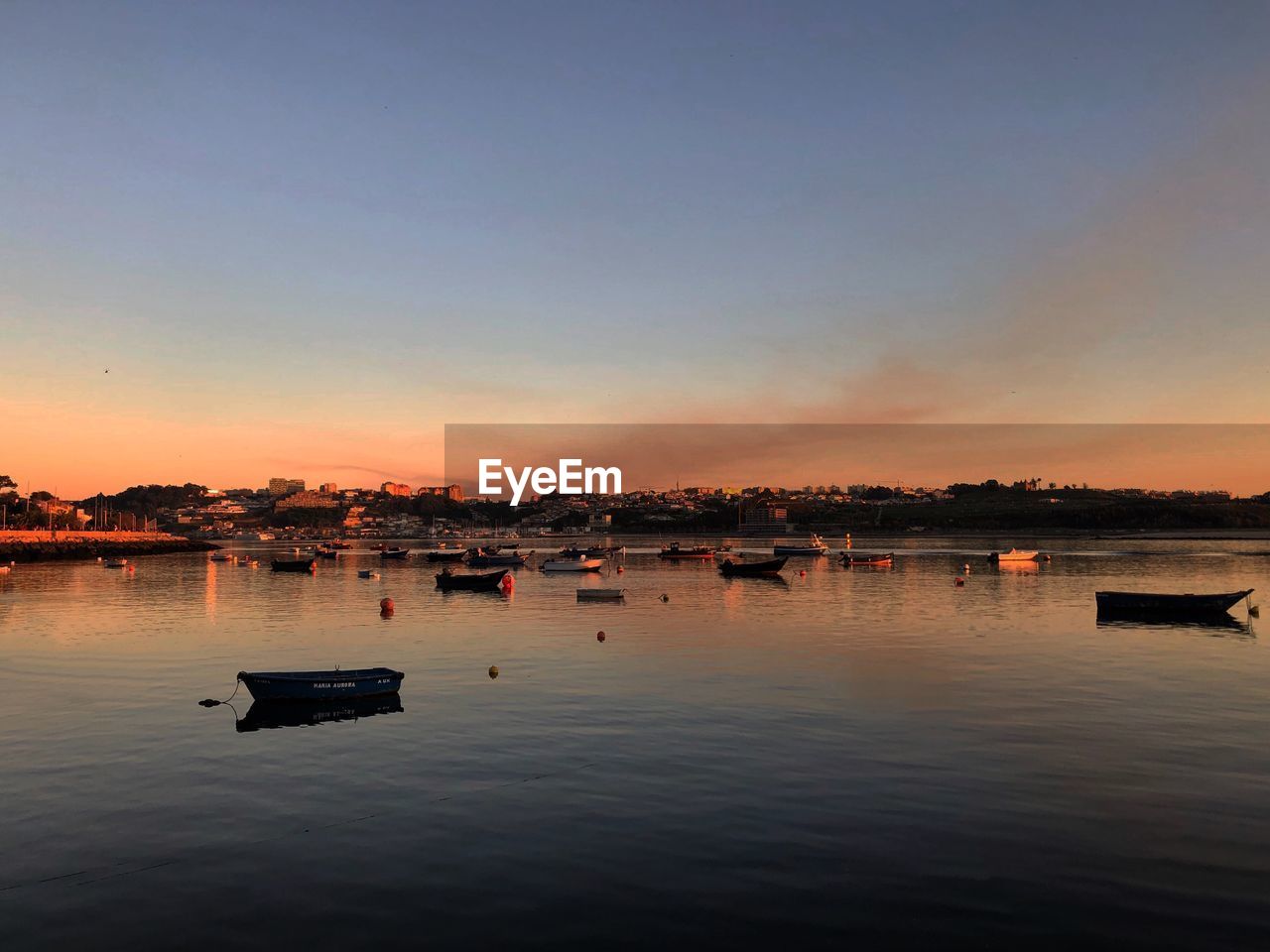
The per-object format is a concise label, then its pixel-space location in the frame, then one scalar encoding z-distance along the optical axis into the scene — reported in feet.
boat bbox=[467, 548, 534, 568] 364.85
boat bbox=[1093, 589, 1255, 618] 171.83
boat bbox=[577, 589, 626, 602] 225.15
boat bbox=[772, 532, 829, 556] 470.80
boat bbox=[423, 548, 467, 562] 405.18
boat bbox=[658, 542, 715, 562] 460.14
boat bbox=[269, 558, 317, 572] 354.95
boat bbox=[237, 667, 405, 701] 91.45
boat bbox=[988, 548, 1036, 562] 376.58
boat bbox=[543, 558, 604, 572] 354.33
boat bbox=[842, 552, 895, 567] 389.91
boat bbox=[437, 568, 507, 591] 261.03
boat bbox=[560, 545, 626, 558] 437.58
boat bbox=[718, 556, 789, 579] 313.53
